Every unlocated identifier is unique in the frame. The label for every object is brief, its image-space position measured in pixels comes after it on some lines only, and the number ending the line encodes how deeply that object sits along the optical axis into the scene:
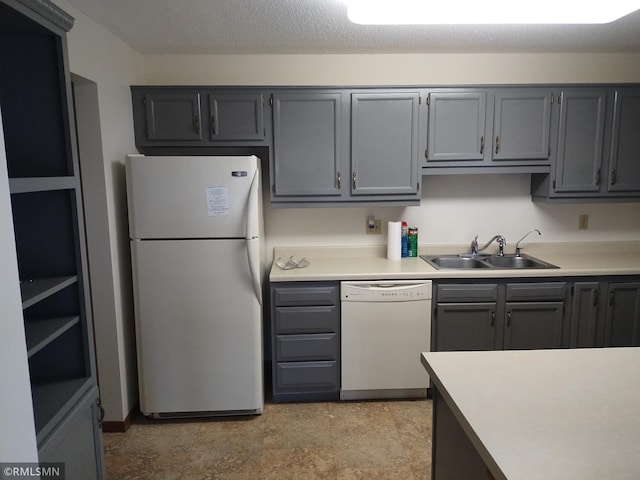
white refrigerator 2.54
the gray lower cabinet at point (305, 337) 2.85
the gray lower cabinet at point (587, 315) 2.90
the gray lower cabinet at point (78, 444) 1.35
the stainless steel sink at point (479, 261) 3.28
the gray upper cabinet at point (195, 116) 2.86
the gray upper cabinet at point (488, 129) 2.94
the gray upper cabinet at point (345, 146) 2.90
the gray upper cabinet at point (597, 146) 2.96
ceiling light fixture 1.80
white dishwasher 2.85
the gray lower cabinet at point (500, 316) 2.88
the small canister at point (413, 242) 3.28
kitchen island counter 0.97
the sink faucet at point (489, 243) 3.30
